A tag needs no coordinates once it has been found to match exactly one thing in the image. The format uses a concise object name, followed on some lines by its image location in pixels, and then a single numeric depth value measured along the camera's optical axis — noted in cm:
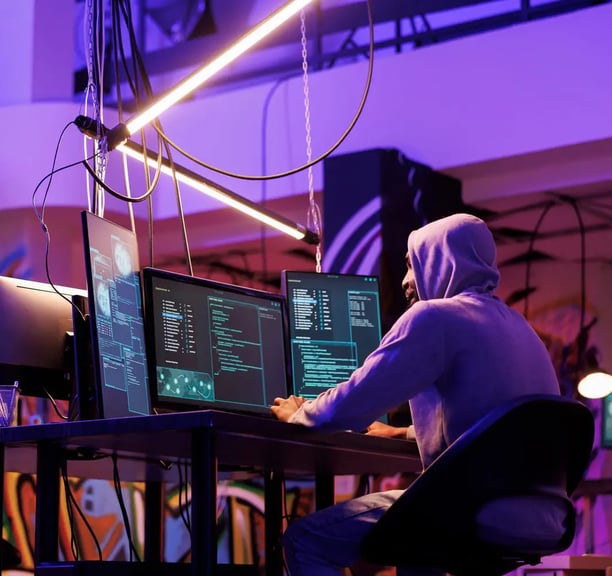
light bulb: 589
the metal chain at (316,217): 448
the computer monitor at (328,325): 380
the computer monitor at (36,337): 331
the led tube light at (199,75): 296
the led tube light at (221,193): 360
